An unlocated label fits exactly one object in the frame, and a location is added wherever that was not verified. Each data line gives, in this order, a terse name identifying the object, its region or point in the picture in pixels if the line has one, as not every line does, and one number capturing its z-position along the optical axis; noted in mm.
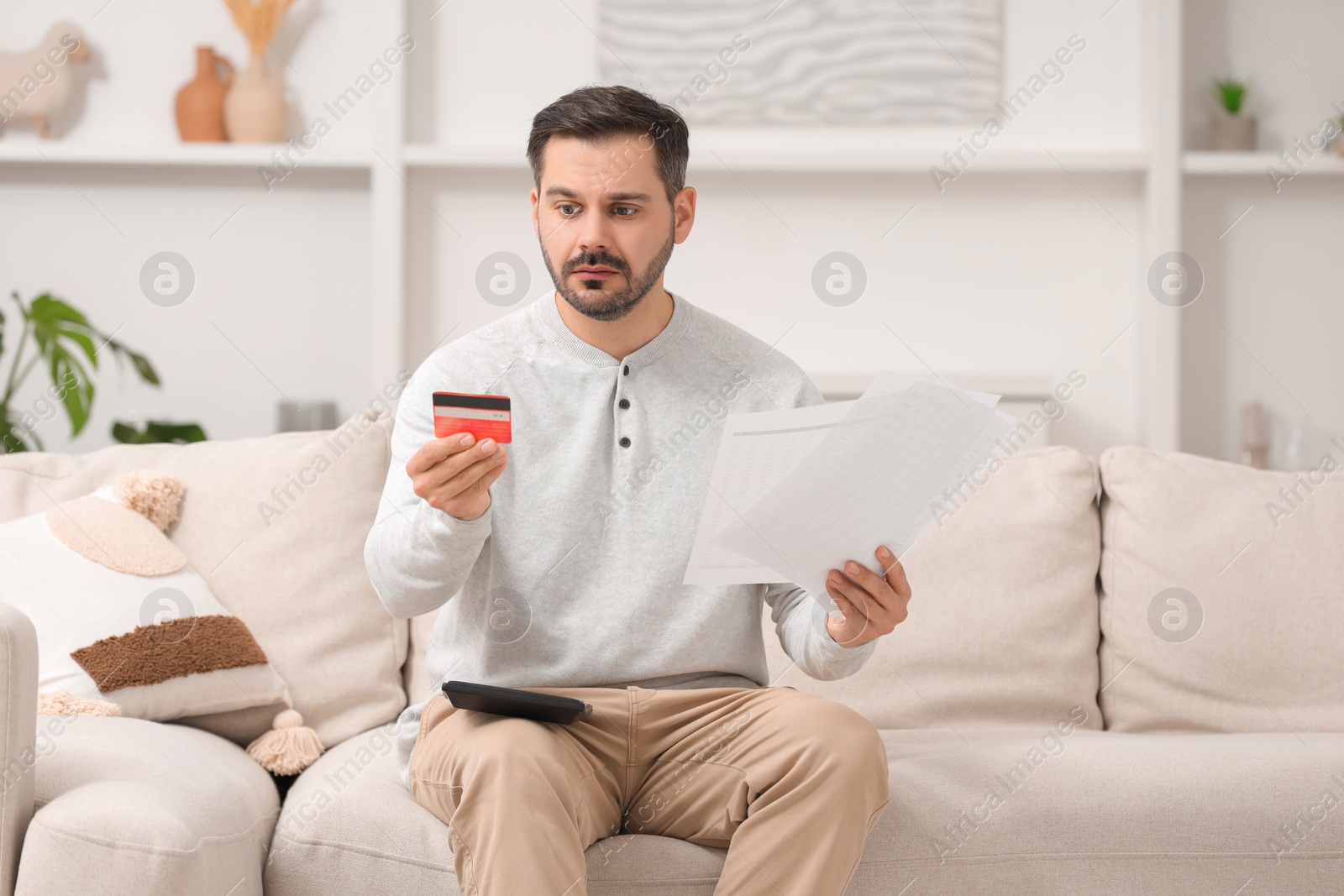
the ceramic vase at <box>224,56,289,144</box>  5465
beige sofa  2605
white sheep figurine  5445
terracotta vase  5480
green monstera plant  4566
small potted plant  5551
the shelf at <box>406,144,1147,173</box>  5375
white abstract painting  5582
